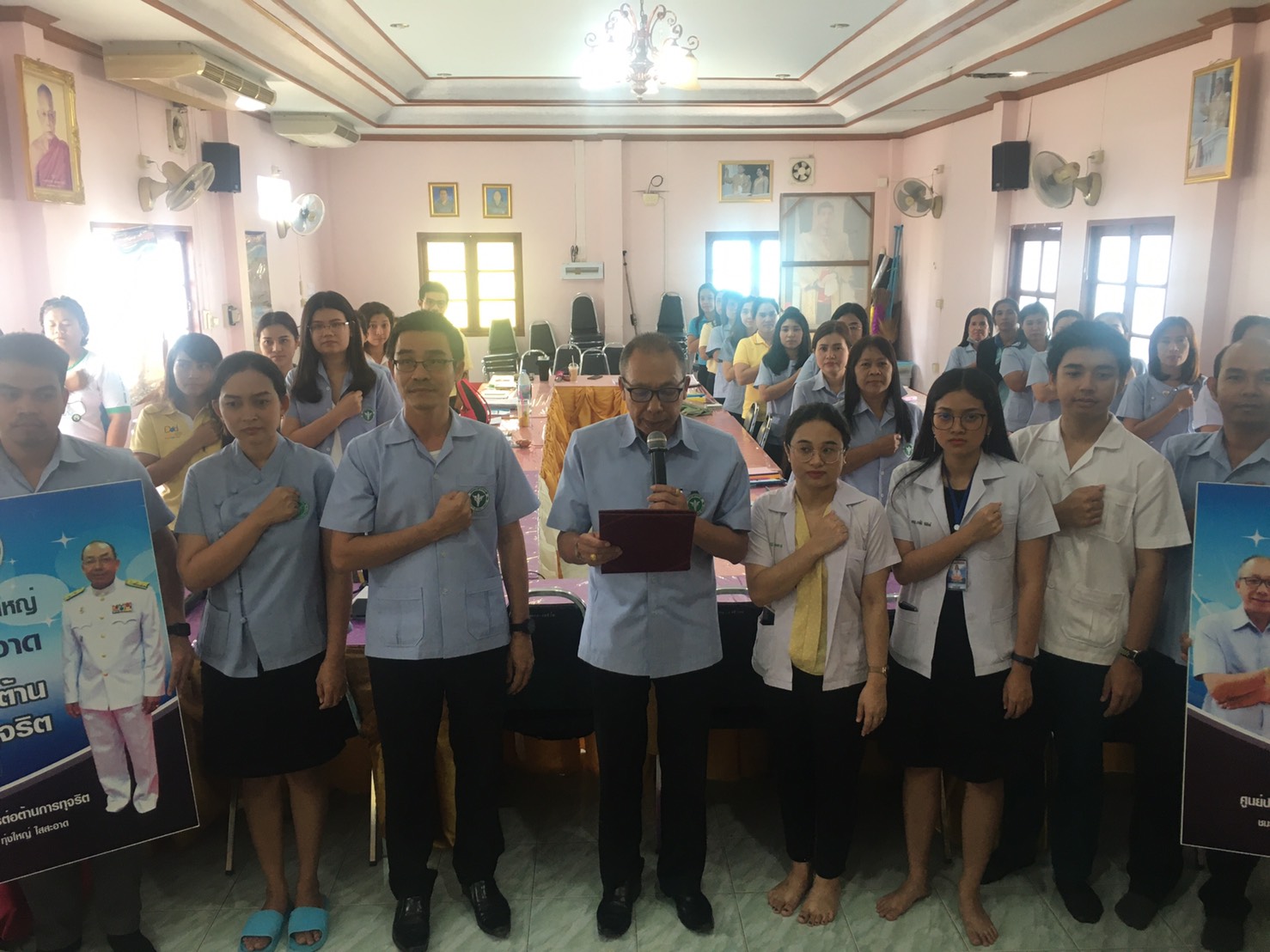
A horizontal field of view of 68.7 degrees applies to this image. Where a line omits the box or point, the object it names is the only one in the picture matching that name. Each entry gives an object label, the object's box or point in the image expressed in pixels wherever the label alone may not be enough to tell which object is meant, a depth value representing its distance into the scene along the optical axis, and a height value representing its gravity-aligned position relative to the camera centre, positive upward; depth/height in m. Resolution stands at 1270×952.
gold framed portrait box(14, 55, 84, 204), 5.11 +0.89
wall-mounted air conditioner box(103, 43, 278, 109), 5.96 +1.42
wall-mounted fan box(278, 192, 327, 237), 9.40 +0.79
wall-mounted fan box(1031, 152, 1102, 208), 7.08 +0.85
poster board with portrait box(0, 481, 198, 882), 2.21 -0.93
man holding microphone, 2.38 -0.76
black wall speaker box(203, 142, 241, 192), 7.98 +1.08
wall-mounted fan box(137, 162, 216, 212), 6.76 +0.76
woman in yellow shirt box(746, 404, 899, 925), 2.43 -0.83
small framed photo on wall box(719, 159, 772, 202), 11.90 +1.41
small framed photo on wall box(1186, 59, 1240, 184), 5.33 +1.00
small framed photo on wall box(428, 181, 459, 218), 11.77 +1.15
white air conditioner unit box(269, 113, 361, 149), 9.40 +1.65
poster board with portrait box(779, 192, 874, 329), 11.92 +0.57
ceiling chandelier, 5.86 +1.48
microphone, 2.22 -0.38
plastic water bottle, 5.83 -0.69
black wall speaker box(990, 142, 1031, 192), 8.25 +1.13
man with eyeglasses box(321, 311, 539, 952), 2.34 -0.73
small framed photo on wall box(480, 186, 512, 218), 11.83 +1.14
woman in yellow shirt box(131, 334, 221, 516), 3.13 -0.45
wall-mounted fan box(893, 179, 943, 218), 9.57 +0.97
